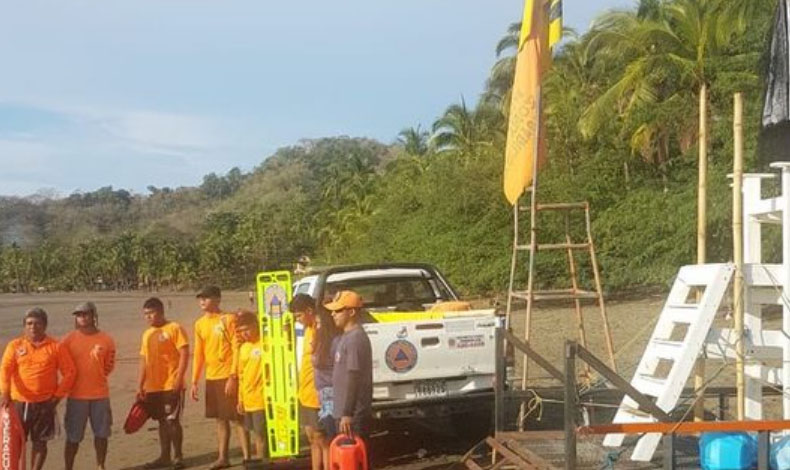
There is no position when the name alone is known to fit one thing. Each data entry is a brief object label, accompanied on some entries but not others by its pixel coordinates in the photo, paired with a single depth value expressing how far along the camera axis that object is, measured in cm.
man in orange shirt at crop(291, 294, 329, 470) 800
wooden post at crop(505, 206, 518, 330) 902
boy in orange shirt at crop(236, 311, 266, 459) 895
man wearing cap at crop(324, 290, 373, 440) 693
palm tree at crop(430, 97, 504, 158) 4931
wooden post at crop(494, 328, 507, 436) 703
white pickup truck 917
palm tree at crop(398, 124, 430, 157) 5846
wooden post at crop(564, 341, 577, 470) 498
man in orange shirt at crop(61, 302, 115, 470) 879
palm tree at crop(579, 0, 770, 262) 2756
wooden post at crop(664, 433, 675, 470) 530
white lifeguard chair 604
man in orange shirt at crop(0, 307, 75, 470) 847
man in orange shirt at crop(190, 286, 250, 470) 930
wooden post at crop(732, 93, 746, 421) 613
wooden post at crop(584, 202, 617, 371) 885
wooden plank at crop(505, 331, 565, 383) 633
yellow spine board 874
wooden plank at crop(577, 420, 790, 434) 517
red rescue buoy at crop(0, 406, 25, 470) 768
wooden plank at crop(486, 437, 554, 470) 604
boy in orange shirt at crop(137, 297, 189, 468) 937
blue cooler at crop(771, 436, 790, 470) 550
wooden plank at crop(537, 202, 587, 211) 933
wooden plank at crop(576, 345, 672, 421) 505
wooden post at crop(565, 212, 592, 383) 945
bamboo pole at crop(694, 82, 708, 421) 656
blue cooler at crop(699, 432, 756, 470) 543
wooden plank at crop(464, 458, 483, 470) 718
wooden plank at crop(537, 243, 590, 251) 909
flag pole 852
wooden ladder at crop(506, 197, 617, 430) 874
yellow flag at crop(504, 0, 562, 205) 866
